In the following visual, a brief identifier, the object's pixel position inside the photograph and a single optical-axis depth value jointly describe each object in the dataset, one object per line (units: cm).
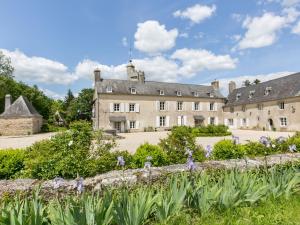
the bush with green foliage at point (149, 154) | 633
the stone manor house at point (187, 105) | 3325
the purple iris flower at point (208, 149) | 437
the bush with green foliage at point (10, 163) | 575
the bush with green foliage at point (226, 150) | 746
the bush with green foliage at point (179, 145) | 671
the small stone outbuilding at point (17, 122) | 3209
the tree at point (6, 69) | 4303
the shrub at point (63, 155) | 470
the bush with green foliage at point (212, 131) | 2584
